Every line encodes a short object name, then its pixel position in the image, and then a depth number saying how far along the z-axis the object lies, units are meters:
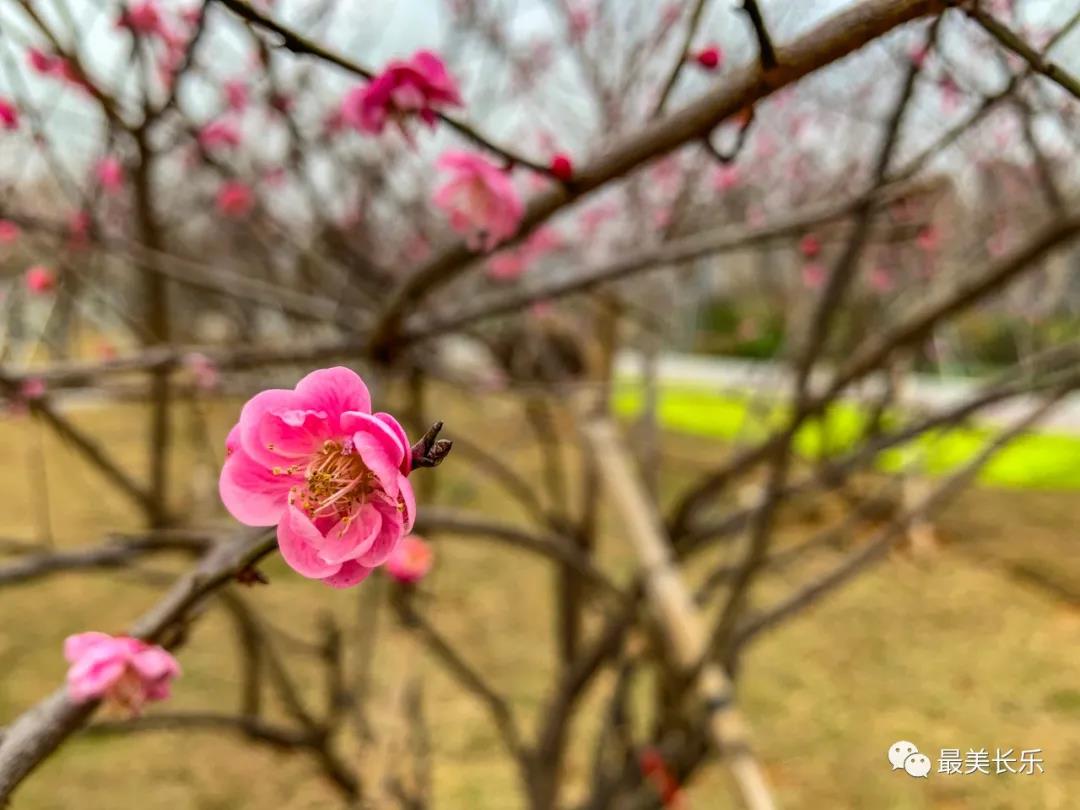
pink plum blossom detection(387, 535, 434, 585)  0.23
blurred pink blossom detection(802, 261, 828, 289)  0.75
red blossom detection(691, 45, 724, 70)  0.20
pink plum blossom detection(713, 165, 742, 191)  0.57
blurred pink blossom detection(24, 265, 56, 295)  0.48
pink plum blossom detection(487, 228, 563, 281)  0.71
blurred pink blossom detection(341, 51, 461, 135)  0.17
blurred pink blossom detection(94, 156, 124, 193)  0.50
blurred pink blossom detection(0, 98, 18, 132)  0.30
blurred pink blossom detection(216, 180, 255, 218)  0.54
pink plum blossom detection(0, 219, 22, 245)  0.44
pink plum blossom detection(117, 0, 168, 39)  0.33
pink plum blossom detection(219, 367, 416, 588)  0.09
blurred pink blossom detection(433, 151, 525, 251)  0.21
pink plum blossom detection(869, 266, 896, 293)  0.75
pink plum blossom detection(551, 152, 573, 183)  0.17
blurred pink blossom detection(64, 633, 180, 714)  0.13
